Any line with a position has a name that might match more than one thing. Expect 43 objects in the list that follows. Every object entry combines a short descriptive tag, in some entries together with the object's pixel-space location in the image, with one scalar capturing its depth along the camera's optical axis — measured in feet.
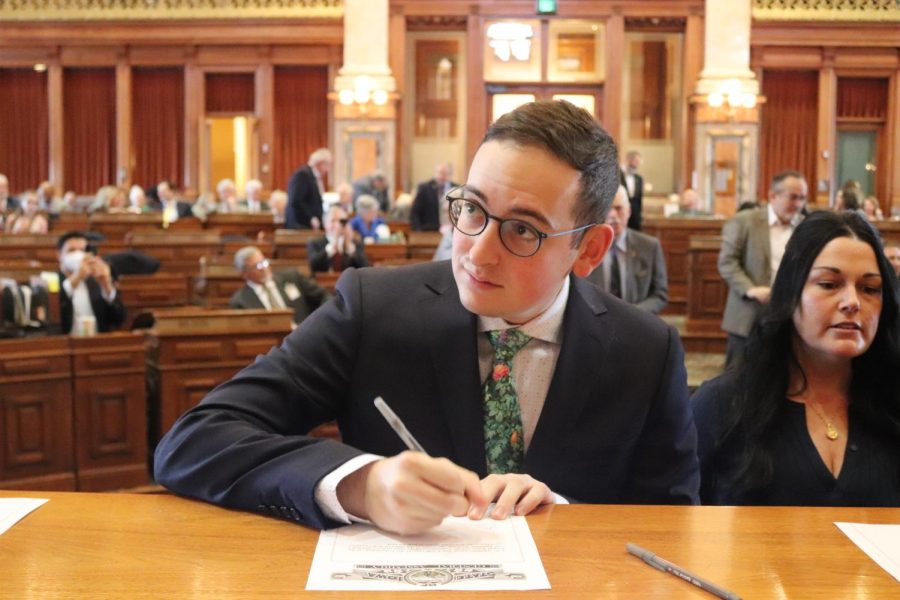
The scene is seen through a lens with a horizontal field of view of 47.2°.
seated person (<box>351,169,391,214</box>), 44.34
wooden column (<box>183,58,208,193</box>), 56.44
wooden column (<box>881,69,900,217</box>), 55.83
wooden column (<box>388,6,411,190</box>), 54.19
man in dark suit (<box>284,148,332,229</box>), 35.53
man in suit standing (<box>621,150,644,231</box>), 32.71
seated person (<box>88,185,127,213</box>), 45.85
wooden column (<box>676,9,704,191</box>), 54.08
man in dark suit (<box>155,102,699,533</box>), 5.13
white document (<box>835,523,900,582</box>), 4.17
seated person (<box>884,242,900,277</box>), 19.02
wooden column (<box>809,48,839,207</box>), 55.57
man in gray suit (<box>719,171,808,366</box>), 19.60
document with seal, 3.84
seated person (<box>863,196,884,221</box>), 44.65
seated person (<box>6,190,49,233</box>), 37.76
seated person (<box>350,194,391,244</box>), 34.78
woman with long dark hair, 7.32
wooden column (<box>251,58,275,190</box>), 56.18
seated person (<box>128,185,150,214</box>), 46.62
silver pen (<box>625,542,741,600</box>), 3.74
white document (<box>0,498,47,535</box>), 4.46
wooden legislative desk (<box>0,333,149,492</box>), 17.63
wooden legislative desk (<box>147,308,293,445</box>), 18.81
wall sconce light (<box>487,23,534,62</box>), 55.57
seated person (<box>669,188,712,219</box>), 42.98
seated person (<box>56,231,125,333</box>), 21.76
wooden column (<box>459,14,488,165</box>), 55.11
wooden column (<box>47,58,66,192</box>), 57.26
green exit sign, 52.06
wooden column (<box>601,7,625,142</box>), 54.54
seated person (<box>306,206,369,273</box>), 28.60
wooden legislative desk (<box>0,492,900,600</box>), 3.78
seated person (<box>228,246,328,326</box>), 23.59
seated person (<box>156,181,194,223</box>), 47.11
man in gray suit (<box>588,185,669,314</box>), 18.57
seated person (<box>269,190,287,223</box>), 45.16
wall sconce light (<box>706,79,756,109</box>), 52.34
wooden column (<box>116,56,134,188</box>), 56.95
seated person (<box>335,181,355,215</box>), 39.04
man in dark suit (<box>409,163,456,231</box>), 39.50
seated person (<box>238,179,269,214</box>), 47.39
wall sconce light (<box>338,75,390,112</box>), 52.70
